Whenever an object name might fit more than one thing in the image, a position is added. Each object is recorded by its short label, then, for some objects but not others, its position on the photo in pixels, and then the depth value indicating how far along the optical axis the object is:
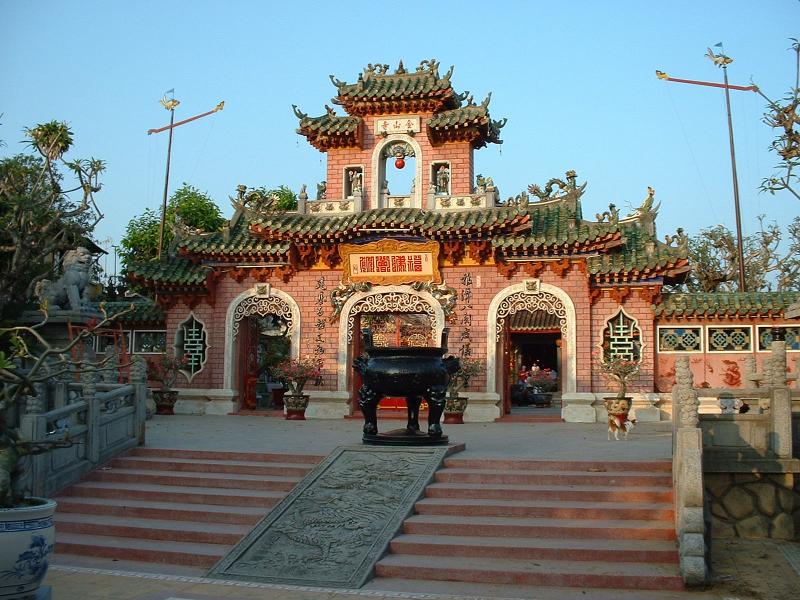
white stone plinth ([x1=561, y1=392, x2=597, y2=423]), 15.91
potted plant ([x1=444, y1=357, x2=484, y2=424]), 15.70
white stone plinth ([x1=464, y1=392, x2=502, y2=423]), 16.25
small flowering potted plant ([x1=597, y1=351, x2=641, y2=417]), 15.34
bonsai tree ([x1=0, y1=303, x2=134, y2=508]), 5.50
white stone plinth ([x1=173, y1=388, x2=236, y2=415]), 17.64
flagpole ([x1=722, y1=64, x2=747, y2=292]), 26.12
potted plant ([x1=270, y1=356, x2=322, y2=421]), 16.58
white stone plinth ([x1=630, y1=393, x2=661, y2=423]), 15.70
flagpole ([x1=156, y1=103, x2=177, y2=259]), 29.29
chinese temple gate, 16.03
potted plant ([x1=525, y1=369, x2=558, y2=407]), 25.02
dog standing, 11.94
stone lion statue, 13.77
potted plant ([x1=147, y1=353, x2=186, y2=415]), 17.53
